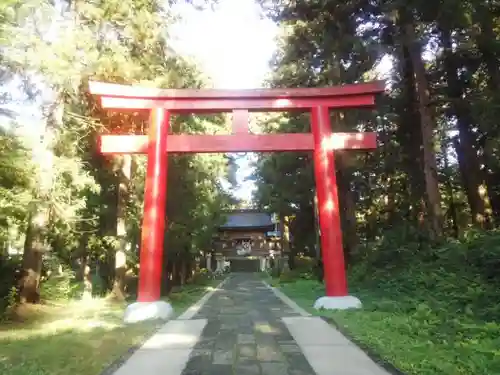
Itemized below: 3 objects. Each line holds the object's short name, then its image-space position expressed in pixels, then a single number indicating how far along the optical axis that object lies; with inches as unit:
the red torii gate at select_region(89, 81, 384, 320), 380.5
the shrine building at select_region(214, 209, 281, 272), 1533.0
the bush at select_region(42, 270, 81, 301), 437.9
